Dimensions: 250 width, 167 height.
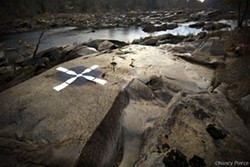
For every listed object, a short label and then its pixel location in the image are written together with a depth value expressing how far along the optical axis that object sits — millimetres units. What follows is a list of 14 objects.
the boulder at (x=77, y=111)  2736
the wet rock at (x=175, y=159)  2475
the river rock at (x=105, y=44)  9738
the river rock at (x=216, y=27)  17981
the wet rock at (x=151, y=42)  11592
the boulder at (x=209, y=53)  6566
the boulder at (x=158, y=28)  22145
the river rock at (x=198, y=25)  21795
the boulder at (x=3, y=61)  10764
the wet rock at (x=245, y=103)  3744
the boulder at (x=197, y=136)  2582
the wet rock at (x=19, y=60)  10856
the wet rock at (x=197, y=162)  2480
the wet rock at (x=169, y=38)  12306
